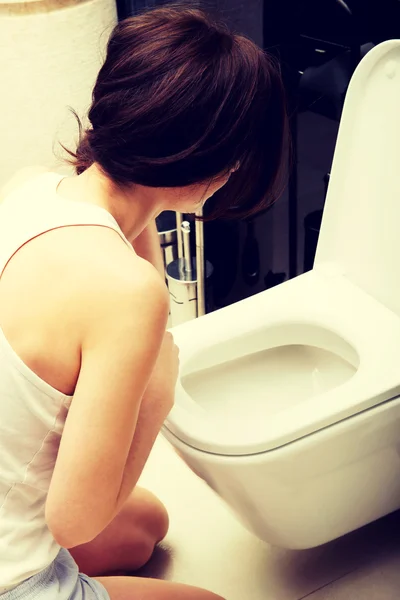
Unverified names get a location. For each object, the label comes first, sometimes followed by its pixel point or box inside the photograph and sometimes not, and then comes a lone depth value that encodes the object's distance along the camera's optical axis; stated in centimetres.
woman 71
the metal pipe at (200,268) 160
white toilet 101
